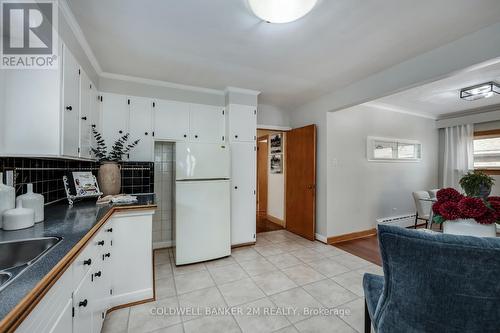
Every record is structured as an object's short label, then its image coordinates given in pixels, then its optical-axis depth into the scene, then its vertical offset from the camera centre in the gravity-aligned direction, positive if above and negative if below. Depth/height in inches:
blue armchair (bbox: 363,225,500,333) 31.2 -17.9
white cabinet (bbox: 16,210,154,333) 31.8 -26.4
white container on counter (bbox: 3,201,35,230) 48.6 -11.7
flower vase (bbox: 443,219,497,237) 49.9 -14.8
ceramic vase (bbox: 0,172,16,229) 50.1 -7.1
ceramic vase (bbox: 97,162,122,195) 95.7 -4.7
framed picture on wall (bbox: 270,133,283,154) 187.9 +21.9
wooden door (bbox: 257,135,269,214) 219.0 -6.9
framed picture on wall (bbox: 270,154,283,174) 186.4 +3.8
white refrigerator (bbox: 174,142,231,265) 107.0 -18.4
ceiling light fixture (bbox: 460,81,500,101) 115.5 +43.5
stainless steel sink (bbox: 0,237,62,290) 41.3 -16.6
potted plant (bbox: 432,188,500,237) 49.3 -11.2
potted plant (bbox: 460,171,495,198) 55.0 -4.7
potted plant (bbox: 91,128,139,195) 95.8 +1.6
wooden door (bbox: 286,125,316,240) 144.0 -10.0
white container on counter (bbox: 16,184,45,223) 53.0 -8.6
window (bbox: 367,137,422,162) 159.8 +14.1
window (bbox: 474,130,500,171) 165.9 +13.7
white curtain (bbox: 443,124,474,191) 176.4 +12.3
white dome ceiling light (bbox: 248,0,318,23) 56.1 +43.5
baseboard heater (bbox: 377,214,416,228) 163.8 -42.5
